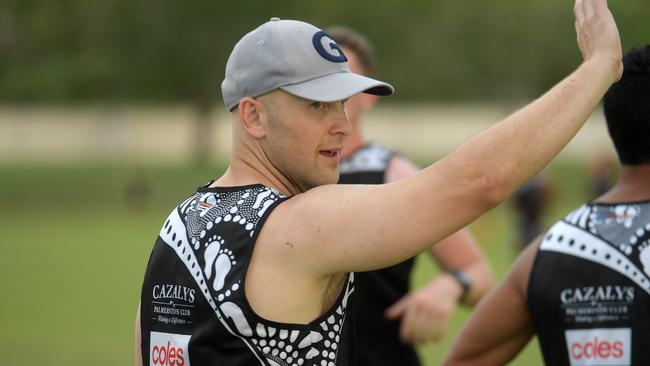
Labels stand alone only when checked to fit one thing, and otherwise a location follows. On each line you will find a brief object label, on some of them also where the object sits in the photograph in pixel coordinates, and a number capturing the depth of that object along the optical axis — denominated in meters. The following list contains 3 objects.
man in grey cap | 5.59
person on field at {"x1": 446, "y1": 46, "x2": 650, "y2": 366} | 6.90
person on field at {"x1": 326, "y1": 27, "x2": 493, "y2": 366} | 10.48
